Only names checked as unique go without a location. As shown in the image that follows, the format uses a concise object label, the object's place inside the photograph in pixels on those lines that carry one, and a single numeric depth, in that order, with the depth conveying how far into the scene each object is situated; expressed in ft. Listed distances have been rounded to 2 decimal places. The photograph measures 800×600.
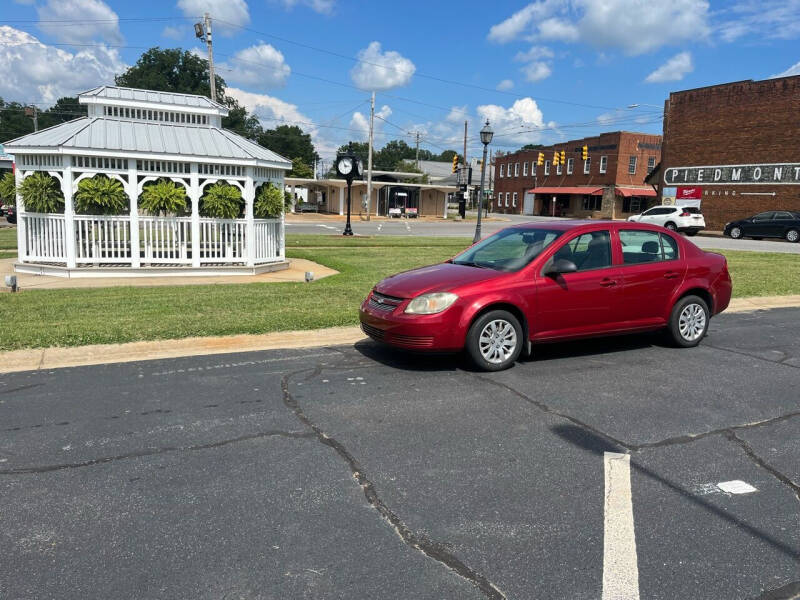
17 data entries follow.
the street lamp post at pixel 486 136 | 75.20
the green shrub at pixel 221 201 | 45.16
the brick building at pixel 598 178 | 194.80
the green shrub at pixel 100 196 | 42.04
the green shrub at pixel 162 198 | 43.06
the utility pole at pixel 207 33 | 110.93
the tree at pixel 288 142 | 357.20
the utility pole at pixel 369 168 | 169.89
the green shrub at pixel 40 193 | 42.16
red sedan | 20.74
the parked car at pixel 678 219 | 113.91
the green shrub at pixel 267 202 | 48.14
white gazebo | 42.91
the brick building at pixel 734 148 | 113.91
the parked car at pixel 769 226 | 102.22
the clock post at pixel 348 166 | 81.05
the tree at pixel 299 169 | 279.63
